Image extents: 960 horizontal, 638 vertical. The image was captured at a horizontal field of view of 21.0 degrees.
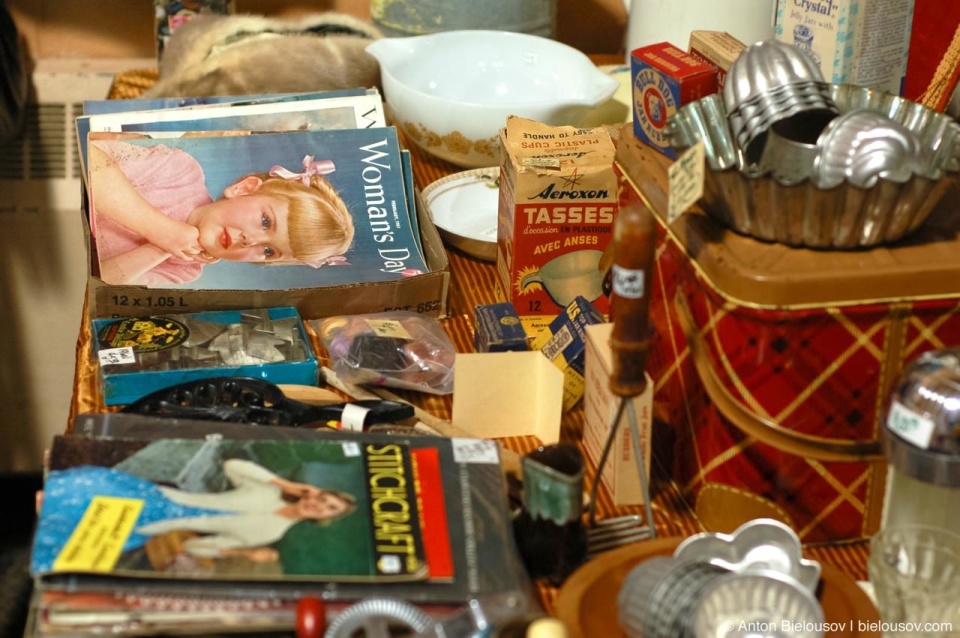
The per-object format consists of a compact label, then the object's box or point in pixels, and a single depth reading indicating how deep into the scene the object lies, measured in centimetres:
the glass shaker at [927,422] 155
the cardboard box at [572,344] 178
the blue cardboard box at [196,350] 178
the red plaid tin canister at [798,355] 161
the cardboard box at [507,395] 175
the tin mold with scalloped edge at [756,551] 160
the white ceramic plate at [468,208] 200
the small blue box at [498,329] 177
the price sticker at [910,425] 155
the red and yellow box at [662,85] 175
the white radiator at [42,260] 273
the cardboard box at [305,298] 185
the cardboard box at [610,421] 169
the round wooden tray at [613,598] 158
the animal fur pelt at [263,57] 220
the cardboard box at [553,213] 184
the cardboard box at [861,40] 189
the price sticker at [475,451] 166
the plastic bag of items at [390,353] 181
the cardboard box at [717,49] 175
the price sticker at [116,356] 179
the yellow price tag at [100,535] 154
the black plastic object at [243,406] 173
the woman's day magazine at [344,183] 190
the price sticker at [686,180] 163
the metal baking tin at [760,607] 154
